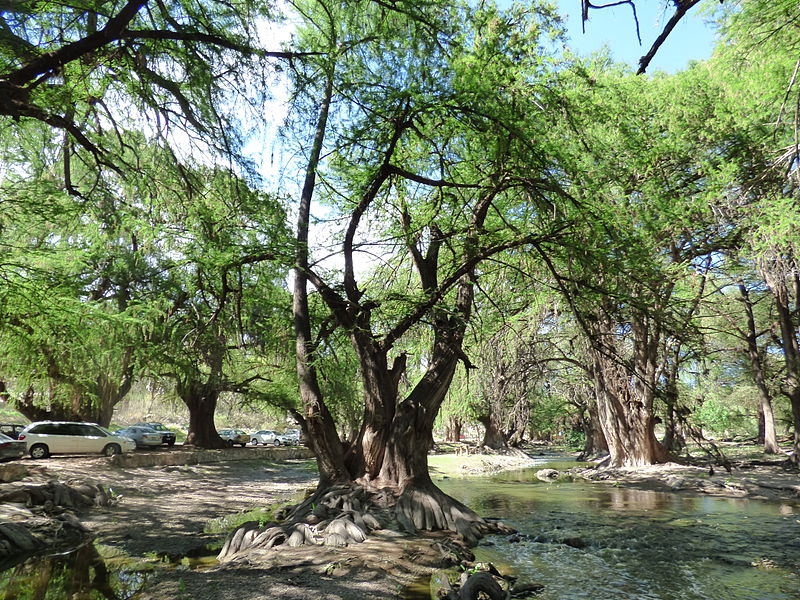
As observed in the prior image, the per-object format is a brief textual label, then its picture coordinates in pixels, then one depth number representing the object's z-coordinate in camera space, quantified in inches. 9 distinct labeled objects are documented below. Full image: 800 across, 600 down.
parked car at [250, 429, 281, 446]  1593.3
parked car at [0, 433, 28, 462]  622.0
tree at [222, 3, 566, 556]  331.6
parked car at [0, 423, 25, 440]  951.2
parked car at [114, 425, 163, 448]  1061.8
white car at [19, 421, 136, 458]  737.0
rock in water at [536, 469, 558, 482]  847.7
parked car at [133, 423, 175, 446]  1139.9
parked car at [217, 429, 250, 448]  1350.6
